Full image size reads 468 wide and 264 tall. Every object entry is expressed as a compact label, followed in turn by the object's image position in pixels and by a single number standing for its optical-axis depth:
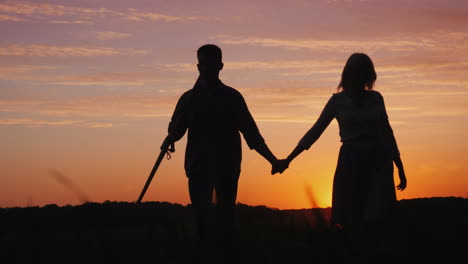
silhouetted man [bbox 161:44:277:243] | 8.05
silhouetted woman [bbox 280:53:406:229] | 7.90
